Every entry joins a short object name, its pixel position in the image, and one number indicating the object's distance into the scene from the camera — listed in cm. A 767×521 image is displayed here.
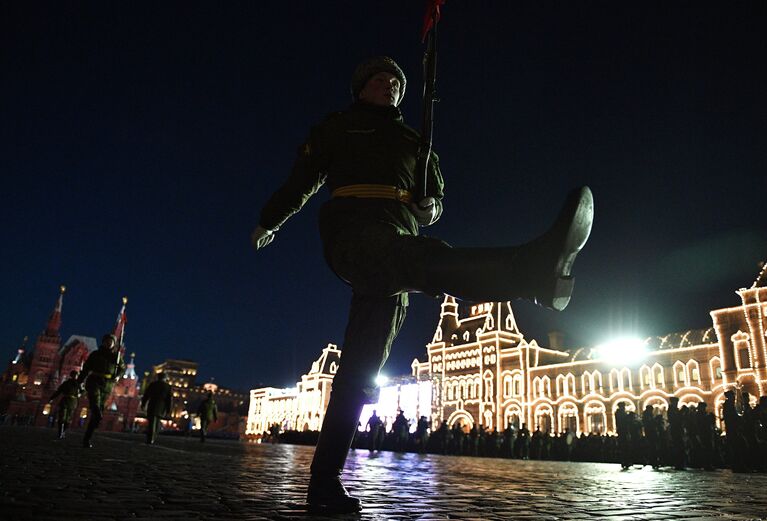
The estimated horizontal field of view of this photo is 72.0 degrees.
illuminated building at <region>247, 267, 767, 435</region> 3466
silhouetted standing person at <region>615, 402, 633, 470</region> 1299
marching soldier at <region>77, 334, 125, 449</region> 835
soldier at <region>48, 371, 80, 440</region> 1163
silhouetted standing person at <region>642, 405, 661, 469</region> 1405
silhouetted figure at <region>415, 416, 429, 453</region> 2499
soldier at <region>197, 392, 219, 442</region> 2034
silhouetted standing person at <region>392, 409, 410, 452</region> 2596
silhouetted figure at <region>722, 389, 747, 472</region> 1281
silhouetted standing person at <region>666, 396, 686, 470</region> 1395
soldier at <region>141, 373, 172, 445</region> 1161
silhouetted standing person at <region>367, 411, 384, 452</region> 2452
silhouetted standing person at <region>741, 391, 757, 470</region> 1267
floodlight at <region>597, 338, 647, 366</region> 4169
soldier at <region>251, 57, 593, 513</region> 207
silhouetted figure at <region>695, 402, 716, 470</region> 1395
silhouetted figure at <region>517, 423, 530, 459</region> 2502
